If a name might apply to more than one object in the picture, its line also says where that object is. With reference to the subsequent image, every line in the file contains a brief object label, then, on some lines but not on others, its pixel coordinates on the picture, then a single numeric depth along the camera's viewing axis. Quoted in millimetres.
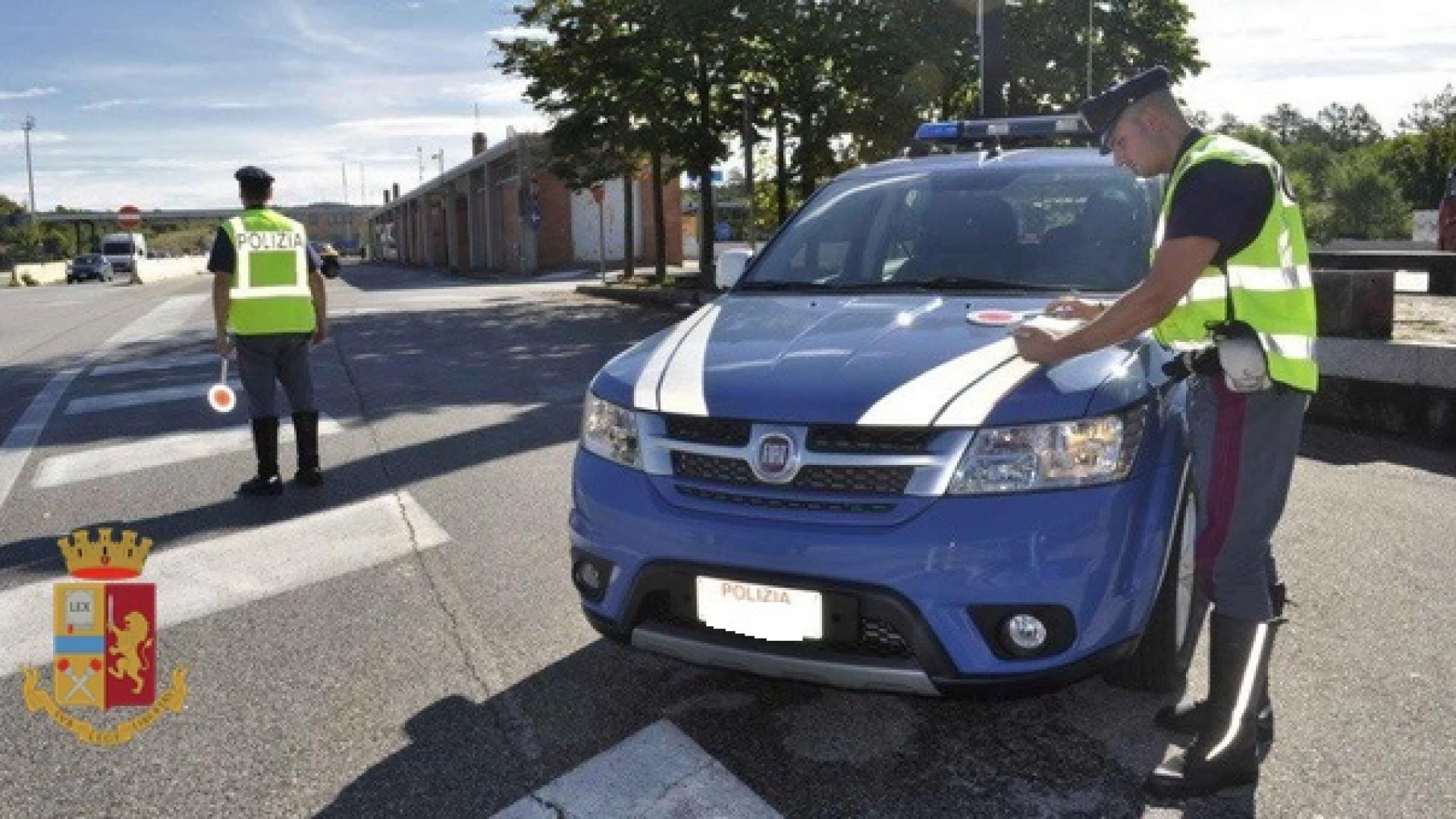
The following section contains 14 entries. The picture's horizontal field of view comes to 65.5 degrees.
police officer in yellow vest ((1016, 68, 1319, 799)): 2713
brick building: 47062
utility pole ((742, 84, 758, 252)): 16156
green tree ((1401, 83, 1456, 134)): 91062
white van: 63312
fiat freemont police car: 2686
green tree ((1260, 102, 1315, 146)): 124812
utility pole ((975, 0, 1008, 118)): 11180
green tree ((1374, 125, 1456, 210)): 51969
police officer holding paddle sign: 6188
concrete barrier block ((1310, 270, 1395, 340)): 7590
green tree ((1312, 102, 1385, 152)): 115250
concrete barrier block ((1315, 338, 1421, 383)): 7250
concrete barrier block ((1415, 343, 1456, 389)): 6980
